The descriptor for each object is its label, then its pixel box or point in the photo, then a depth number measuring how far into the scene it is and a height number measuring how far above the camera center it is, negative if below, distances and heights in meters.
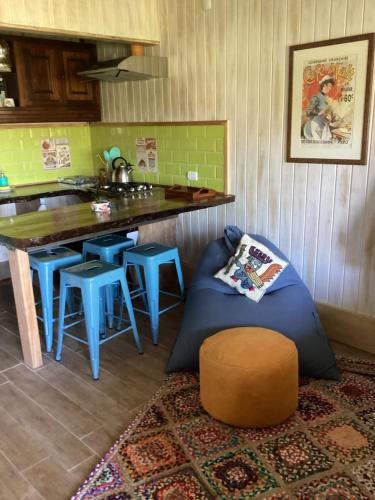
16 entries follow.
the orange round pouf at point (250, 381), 2.16 -1.19
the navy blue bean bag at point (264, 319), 2.65 -1.13
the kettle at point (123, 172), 4.17 -0.41
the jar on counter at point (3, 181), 4.24 -0.46
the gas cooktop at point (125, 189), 3.82 -0.53
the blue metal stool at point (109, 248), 3.24 -0.84
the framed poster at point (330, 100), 2.68 +0.13
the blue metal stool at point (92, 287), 2.65 -0.91
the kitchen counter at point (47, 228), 2.55 -0.57
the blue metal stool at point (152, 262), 3.04 -0.89
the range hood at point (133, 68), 3.61 +0.45
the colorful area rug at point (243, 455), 1.90 -1.44
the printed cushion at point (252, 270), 2.88 -0.90
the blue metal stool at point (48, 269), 2.98 -0.89
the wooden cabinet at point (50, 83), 3.96 +0.39
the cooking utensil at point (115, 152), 4.53 -0.25
